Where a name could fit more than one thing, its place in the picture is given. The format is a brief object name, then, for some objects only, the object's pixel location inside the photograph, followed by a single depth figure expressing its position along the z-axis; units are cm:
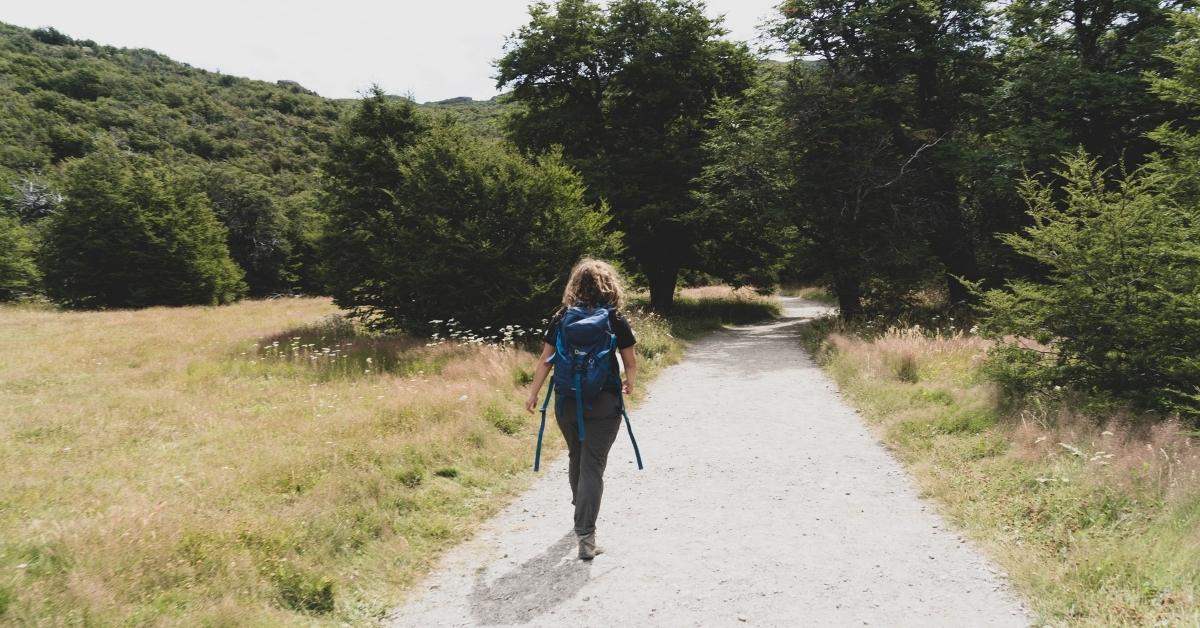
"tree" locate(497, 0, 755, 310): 2178
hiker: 480
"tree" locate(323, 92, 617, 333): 1418
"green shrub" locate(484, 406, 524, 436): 810
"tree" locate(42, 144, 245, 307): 3156
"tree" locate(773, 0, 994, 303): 1731
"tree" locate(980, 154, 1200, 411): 617
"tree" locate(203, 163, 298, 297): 5147
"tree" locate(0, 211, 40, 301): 3459
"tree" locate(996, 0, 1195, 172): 1490
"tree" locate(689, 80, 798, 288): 1891
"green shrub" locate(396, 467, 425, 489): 606
